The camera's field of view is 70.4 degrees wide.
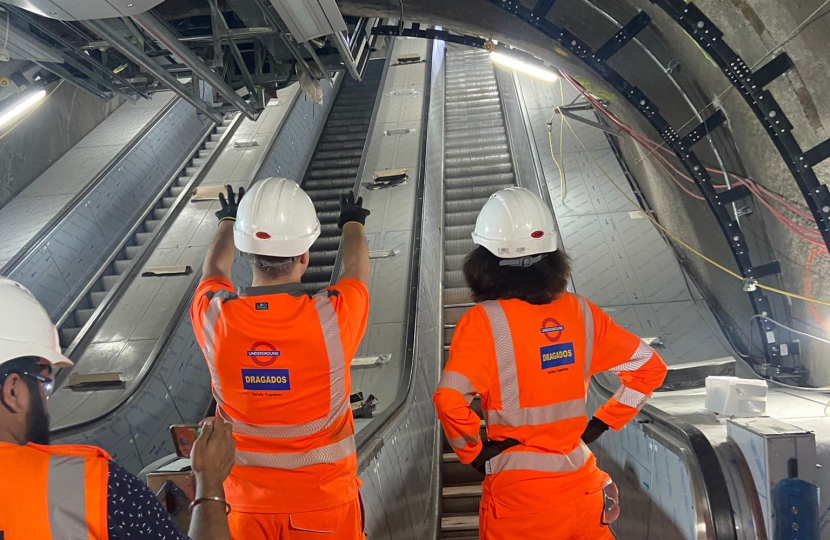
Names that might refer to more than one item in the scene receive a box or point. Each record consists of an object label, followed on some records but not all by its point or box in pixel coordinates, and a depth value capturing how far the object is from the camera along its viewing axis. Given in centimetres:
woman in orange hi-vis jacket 216
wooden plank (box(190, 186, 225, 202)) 791
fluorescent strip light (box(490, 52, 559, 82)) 722
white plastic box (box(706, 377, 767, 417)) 278
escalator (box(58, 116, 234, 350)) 621
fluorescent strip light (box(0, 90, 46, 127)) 710
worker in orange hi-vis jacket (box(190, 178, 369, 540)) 200
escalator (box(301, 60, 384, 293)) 762
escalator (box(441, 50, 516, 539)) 504
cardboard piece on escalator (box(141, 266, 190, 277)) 648
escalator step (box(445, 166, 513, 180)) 899
